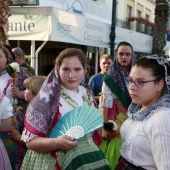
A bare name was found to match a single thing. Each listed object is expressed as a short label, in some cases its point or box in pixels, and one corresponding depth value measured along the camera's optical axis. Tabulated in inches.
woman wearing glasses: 67.3
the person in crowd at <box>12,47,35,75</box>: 201.8
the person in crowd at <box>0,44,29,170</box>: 120.0
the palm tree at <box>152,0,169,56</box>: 491.8
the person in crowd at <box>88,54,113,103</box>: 196.1
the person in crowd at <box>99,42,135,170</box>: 140.0
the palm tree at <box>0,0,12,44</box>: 248.8
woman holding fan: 78.2
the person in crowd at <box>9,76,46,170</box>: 108.3
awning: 296.2
